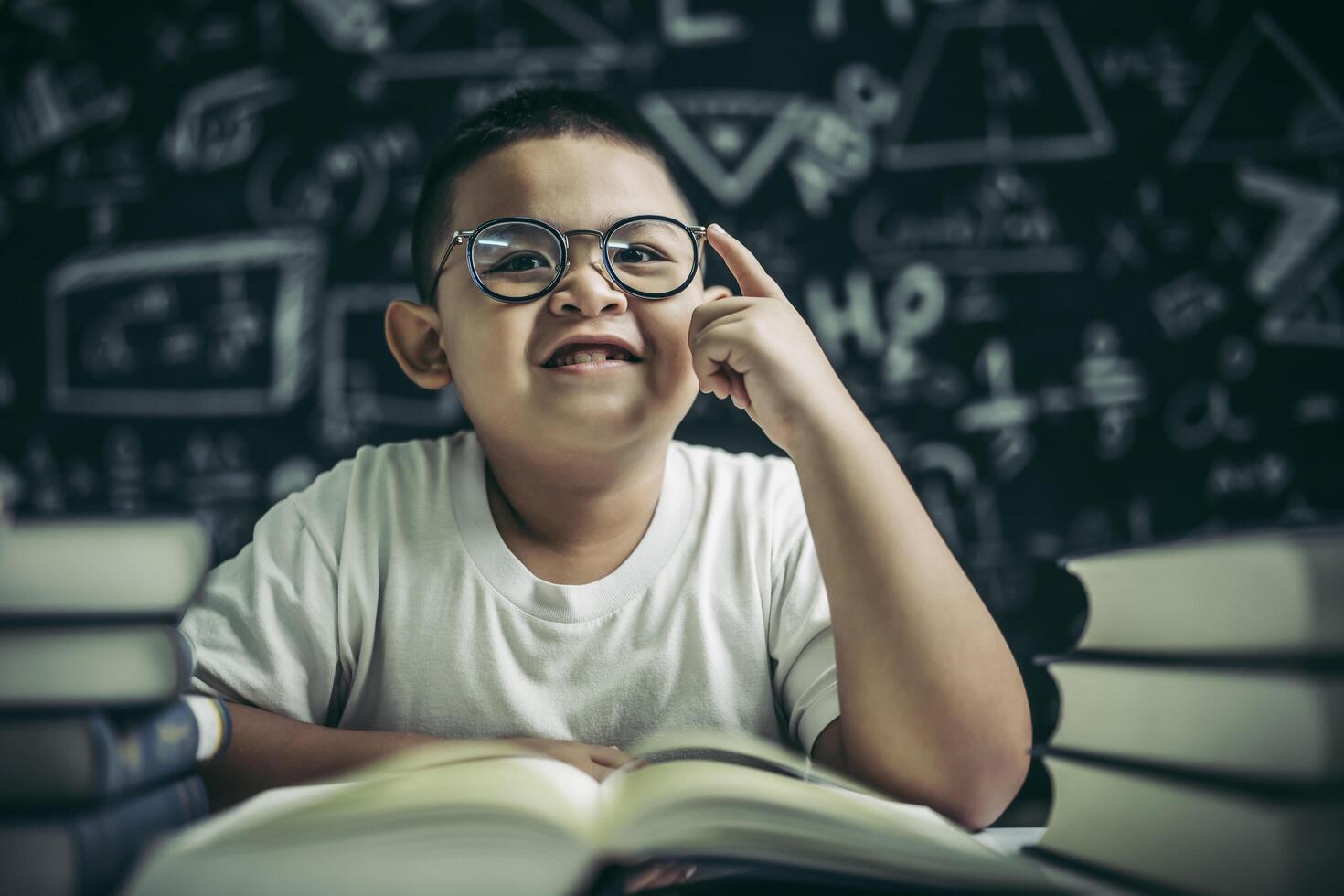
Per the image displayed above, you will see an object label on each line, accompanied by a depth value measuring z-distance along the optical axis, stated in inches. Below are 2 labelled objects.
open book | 14.9
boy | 28.2
